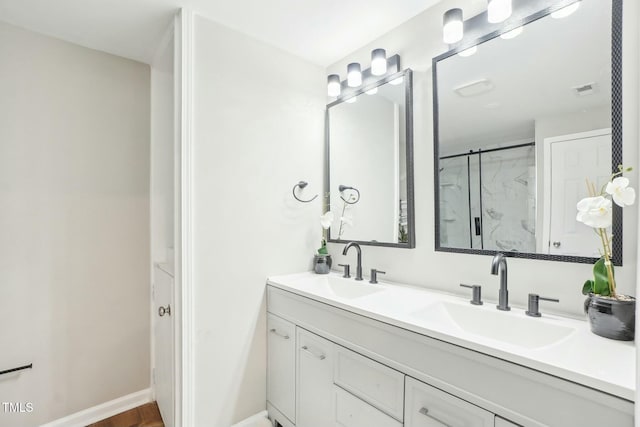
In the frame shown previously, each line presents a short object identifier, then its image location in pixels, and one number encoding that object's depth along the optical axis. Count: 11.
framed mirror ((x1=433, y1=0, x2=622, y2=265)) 1.11
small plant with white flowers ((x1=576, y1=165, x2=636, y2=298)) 0.93
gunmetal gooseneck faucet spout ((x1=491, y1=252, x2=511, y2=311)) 1.21
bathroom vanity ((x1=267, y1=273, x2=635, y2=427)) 0.78
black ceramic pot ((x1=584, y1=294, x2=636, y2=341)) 0.92
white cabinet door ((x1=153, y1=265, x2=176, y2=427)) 1.71
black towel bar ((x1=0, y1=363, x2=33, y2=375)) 1.65
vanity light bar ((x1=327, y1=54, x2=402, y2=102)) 1.78
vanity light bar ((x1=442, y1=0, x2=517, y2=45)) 1.30
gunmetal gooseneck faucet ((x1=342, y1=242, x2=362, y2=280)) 1.83
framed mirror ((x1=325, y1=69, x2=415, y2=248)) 1.72
